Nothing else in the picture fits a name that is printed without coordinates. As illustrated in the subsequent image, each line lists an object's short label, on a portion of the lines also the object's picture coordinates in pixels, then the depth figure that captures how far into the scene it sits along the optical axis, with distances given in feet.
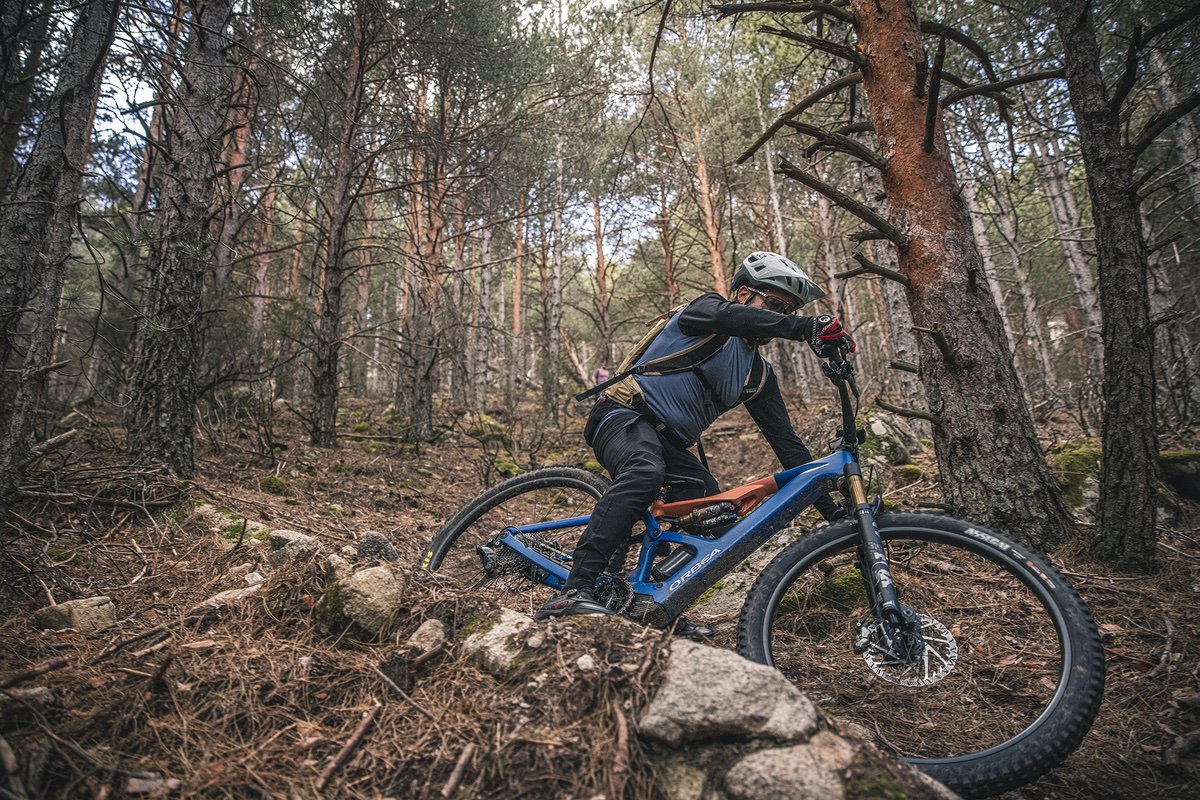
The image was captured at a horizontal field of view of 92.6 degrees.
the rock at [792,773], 4.20
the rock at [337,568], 7.15
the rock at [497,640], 5.84
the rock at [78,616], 6.89
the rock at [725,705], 4.66
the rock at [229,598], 7.09
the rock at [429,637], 6.26
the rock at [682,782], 4.44
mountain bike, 6.06
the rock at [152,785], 4.39
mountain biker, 8.34
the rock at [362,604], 6.63
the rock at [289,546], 8.24
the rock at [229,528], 10.47
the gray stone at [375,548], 8.22
